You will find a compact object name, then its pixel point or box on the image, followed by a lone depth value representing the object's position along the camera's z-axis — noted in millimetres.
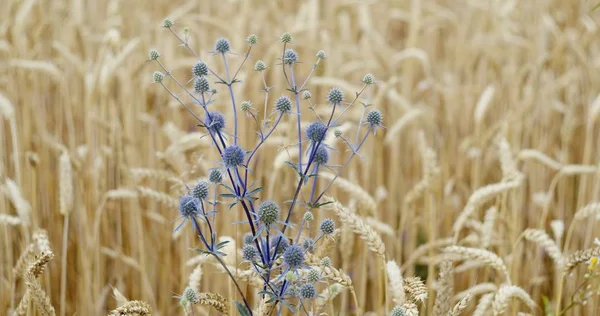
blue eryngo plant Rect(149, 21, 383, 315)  1076
